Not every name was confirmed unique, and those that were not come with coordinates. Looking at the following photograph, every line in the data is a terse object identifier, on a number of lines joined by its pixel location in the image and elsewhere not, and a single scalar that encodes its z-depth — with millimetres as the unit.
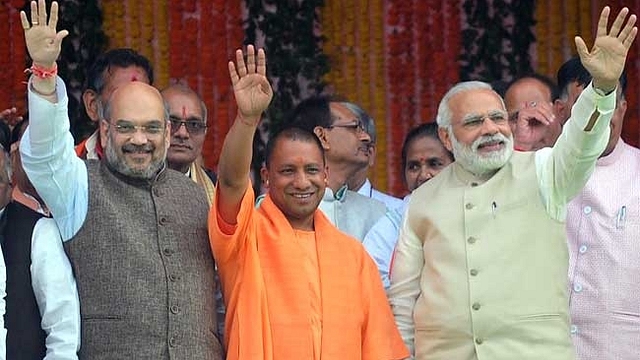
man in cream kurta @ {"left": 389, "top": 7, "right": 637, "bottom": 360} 10062
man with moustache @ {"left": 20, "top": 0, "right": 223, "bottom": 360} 9664
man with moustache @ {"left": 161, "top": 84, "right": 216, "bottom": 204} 11891
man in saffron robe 9992
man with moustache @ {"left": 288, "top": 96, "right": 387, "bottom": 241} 12523
